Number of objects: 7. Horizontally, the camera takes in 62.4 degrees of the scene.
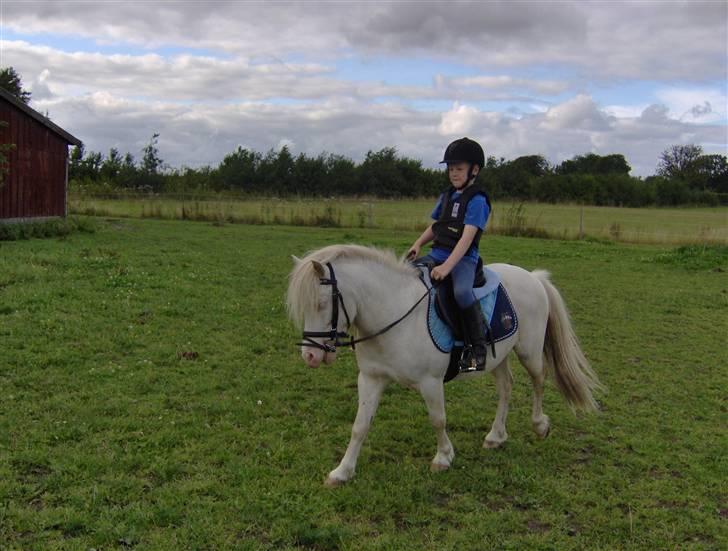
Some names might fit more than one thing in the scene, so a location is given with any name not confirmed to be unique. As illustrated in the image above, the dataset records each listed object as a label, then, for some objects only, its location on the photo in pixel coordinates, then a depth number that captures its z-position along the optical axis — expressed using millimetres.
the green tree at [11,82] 46344
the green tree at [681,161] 88488
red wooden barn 19188
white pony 4231
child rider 4770
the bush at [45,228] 17734
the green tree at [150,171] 55906
